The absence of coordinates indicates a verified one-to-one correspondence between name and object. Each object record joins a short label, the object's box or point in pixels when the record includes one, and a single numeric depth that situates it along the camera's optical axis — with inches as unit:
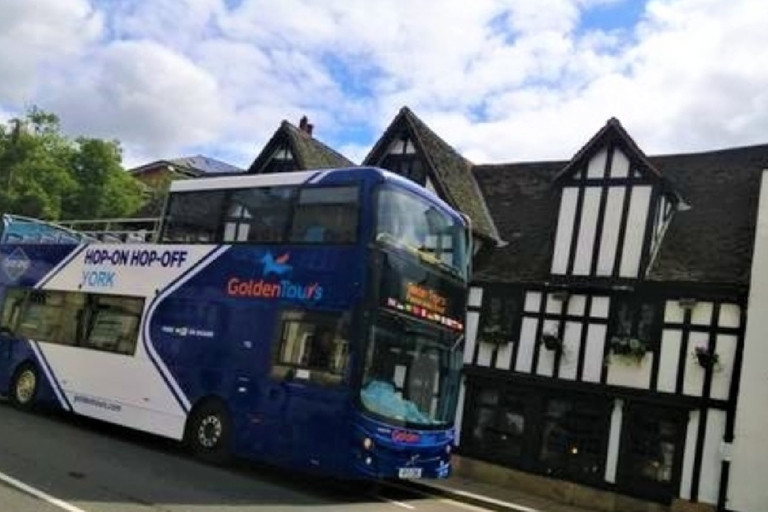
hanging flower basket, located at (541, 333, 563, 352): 754.8
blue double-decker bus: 490.3
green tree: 1651.1
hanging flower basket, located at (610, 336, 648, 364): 712.4
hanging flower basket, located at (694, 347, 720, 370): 676.1
